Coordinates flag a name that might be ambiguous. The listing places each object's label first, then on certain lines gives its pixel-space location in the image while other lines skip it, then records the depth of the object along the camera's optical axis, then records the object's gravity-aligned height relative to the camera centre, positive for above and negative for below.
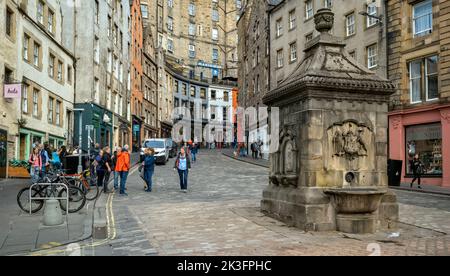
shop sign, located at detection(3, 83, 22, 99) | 20.95 +2.88
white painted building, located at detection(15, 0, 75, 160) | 23.83 +4.47
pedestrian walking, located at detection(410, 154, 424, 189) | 20.91 -0.58
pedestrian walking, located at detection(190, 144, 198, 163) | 36.25 +0.24
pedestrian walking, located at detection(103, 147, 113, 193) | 17.02 -0.41
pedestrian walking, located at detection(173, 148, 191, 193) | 17.45 -0.48
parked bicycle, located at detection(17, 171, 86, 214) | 11.64 -1.07
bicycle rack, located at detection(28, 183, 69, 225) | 11.10 -0.94
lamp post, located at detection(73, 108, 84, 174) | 18.67 -0.33
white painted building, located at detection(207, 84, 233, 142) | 78.38 +8.46
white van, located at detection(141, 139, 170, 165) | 32.56 +0.43
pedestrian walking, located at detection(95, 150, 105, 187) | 17.50 -0.49
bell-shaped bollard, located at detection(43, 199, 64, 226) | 9.62 -1.24
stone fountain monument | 8.75 +0.18
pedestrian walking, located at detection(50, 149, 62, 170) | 19.25 -0.29
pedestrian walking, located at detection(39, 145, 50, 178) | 17.50 -0.23
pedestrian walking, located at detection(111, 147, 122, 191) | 17.00 -0.45
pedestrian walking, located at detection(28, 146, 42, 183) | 17.34 -0.37
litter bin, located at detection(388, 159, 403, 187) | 21.69 -0.83
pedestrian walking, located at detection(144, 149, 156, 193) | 17.19 -0.48
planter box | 21.61 -0.84
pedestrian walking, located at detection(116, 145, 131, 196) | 16.28 -0.39
